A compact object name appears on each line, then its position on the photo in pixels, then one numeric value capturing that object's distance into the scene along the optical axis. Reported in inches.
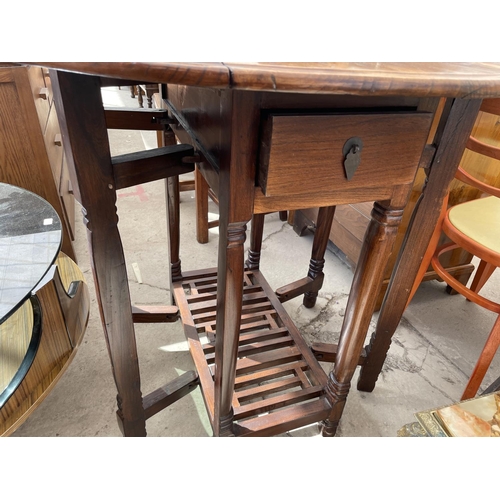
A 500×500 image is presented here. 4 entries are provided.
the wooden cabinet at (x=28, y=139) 57.2
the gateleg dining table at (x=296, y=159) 19.0
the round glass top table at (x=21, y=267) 36.6
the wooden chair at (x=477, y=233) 45.0
